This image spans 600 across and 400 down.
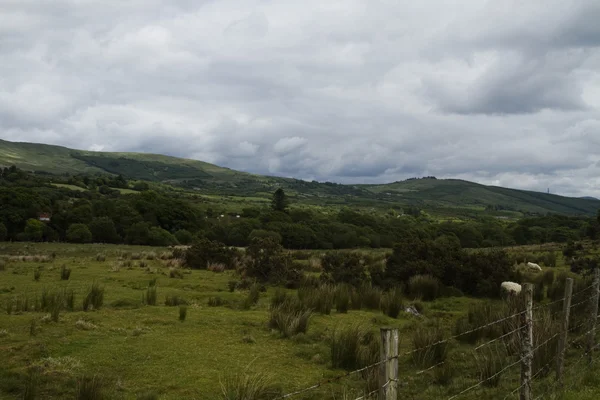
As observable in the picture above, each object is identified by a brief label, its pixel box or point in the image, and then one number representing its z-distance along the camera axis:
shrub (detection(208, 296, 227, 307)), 15.15
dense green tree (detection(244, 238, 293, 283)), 21.12
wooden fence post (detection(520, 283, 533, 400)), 5.70
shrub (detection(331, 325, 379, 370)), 9.16
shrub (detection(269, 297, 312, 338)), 11.46
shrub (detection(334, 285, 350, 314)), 14.94
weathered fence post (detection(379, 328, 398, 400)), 3.96
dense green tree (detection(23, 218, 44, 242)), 53.42
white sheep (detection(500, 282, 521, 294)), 16.95
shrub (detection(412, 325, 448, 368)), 9.36
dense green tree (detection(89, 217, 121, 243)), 56.06
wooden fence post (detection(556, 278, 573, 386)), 7.12
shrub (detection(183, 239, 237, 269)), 26.39
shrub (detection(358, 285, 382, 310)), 15.53
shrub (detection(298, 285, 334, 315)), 14.31
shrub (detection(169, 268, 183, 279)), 21.29
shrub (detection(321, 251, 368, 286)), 20.22
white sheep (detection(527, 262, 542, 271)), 23.78
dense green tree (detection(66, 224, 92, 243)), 52.59
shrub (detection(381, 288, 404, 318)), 14.58
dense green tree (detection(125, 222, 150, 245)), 55.66
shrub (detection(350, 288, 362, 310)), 15.54
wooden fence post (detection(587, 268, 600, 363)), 8.18
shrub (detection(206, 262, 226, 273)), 25.08
